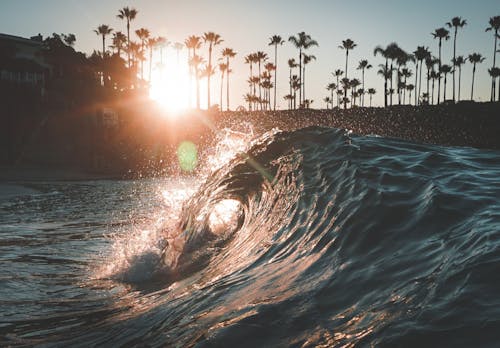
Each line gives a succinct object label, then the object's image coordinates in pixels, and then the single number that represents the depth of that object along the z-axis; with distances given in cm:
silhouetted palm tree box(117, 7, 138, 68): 6719
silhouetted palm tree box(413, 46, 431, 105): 7436
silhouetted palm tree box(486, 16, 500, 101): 6941
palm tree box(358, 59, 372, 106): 9821
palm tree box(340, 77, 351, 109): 10056
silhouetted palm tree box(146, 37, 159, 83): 7450
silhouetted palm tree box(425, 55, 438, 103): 8624
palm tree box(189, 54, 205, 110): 7288
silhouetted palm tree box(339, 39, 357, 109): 8031
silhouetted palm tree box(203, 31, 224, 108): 7219
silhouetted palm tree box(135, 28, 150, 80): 7256
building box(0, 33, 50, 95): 3538
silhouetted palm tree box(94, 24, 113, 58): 6638
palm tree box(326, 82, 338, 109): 11631
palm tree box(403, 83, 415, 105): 10881
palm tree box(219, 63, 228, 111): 8739
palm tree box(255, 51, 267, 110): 8994
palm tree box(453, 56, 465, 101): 8612
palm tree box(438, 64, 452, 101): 8719
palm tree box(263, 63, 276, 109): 9350
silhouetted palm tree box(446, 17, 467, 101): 7519
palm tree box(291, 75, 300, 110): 10131
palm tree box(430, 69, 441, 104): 9162
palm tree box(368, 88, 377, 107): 12564
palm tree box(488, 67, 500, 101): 7211
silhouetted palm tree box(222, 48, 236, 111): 8512
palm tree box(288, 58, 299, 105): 9531
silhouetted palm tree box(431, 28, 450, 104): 7606
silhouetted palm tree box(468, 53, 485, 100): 8188
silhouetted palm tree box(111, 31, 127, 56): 6841
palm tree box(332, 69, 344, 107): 10421
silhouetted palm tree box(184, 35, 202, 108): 7344
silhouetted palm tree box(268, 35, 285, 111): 8481
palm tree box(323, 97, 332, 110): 12645
